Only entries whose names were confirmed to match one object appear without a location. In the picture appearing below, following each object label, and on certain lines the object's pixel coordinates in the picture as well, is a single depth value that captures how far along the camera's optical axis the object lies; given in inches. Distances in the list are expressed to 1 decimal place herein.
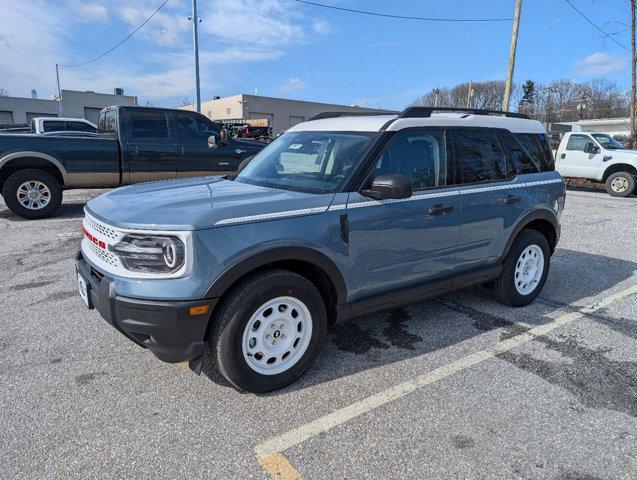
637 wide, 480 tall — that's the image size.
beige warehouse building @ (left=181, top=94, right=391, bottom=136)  1934.1
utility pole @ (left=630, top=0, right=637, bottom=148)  768.9
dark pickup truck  315.6
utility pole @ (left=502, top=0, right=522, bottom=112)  631.2
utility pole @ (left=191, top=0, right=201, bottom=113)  697.0
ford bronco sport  103.0
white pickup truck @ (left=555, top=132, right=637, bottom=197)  553.6
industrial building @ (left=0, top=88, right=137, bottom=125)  1844.2
